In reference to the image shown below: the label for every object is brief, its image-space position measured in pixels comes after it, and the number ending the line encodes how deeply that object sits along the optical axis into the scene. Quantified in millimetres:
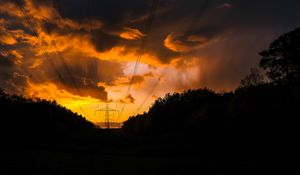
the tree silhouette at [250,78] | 94212
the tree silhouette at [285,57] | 72125
